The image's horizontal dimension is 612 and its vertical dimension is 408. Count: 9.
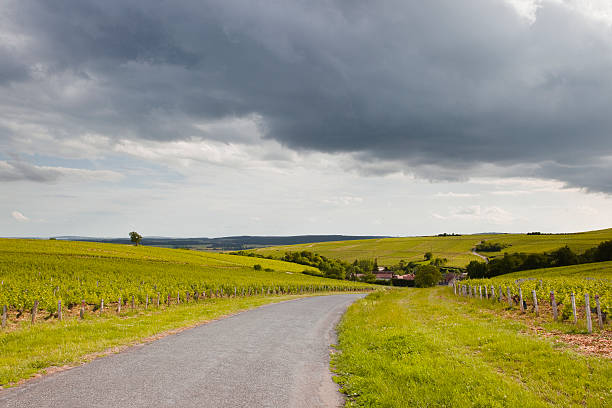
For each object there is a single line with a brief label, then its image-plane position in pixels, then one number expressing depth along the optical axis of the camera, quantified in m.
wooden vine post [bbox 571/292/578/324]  17.59
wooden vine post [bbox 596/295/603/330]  16.70
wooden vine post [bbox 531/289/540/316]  21.53
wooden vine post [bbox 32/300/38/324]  21.20
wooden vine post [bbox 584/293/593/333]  15.86
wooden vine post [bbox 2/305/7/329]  19.28
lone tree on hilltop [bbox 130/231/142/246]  147.62
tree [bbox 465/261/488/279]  115.50
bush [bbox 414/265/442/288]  115.44
